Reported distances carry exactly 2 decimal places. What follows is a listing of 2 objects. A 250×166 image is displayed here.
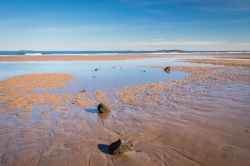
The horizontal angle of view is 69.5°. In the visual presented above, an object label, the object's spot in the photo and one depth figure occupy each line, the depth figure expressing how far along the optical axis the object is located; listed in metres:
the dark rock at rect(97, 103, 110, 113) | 7.00
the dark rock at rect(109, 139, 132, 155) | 4.34
